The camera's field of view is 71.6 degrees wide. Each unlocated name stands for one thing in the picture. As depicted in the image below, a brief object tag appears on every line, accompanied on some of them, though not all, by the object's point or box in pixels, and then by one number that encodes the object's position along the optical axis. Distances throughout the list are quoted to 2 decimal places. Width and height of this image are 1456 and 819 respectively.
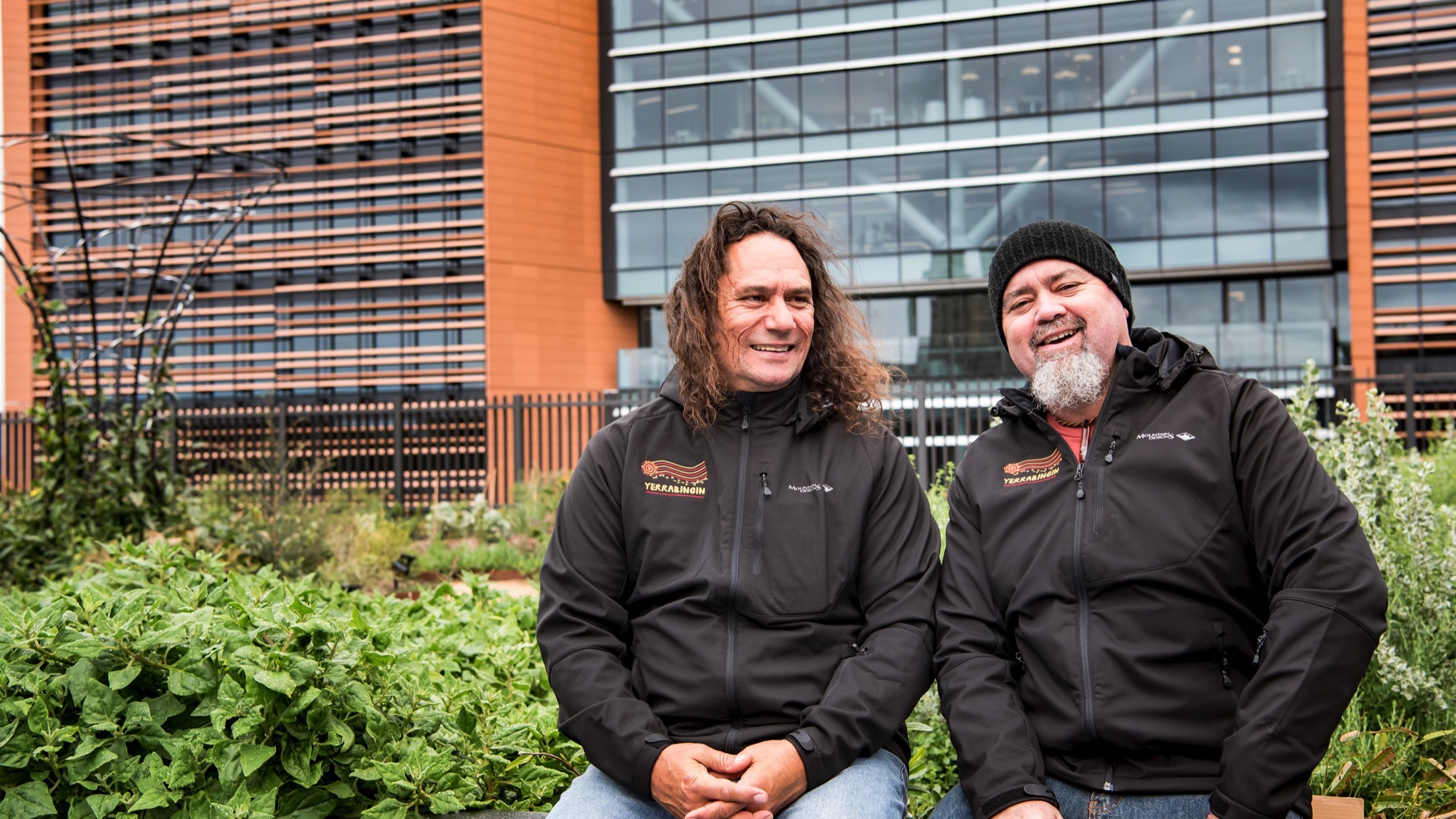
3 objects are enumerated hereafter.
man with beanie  1.89
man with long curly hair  2.12
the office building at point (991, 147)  20.47
